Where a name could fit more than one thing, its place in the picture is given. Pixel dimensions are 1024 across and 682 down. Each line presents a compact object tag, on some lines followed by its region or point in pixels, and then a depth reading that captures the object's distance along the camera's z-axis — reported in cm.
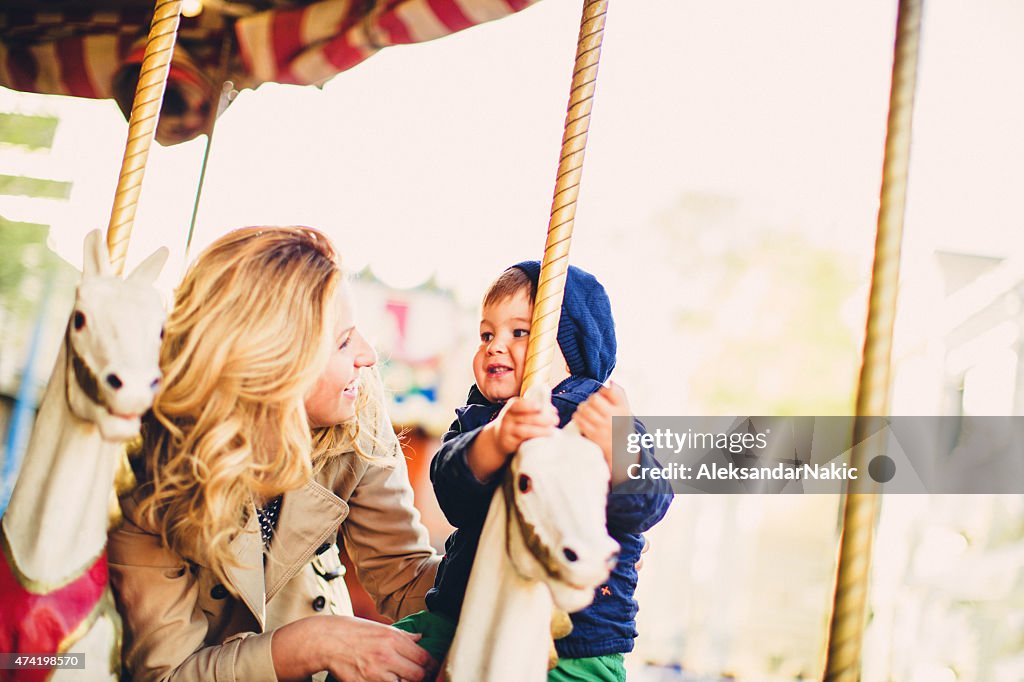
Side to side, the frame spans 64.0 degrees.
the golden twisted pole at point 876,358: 120
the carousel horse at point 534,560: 110
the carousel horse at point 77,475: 121
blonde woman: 140
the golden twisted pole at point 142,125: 139
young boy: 123
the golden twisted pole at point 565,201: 128
